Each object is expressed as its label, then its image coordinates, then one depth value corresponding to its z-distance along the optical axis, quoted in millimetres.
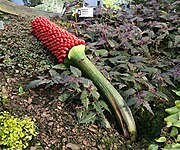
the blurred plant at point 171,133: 1157
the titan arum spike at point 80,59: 1330
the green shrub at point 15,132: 1134
